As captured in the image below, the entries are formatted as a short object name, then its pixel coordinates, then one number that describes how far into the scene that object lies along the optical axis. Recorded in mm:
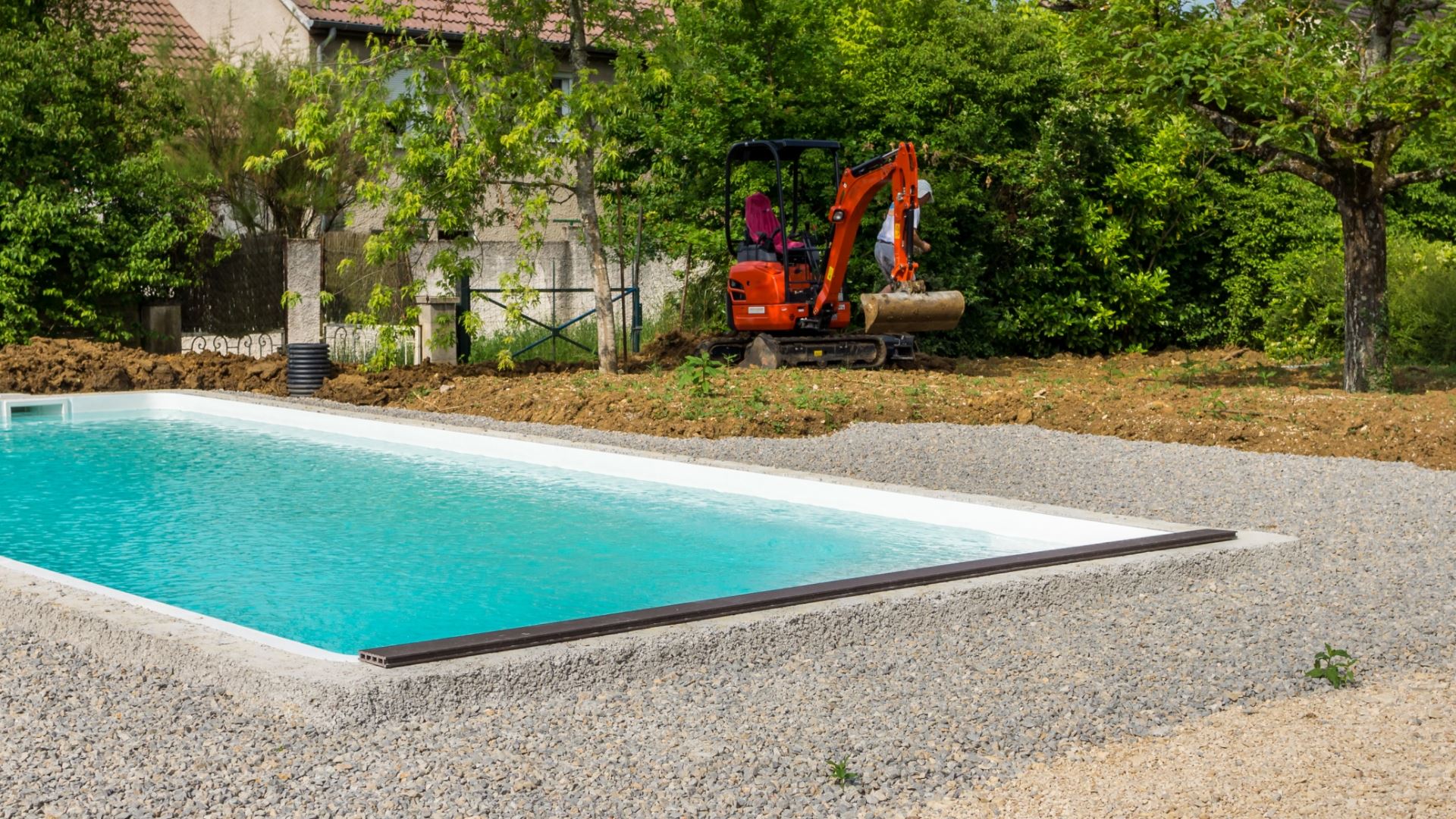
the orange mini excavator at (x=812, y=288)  16500
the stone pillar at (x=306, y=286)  19141
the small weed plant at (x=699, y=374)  14031
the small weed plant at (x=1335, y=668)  5426
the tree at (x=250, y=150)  22734
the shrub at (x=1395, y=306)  18016
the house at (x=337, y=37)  22609
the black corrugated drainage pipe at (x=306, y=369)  17109
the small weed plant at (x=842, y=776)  4324
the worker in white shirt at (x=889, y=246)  16750
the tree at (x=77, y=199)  18406
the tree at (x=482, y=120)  15711
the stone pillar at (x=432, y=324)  18250
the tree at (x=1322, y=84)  12250
